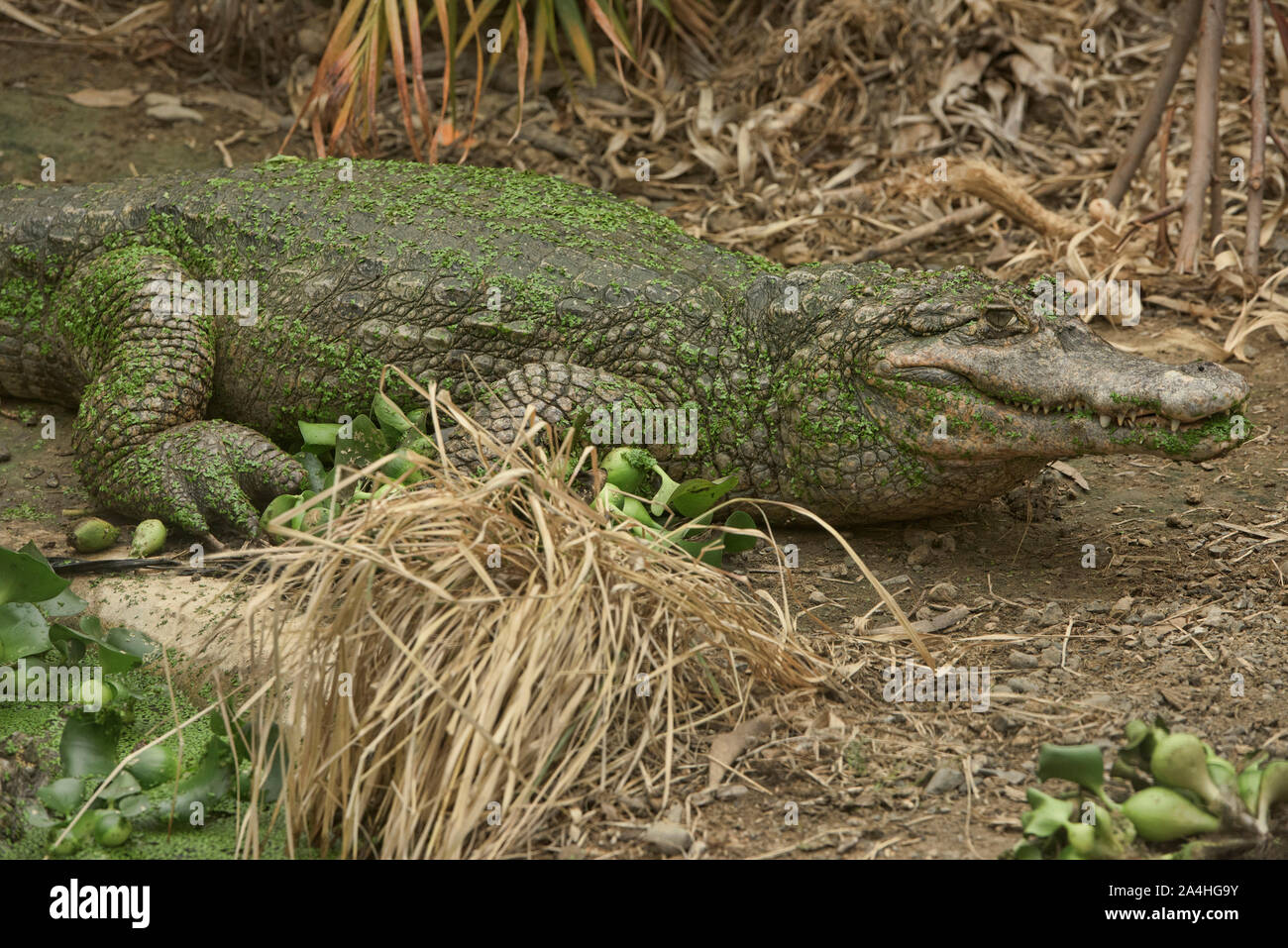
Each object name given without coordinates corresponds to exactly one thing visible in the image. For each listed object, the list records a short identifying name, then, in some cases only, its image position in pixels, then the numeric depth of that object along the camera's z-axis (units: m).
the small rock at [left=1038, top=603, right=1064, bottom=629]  3.45
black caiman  3.67
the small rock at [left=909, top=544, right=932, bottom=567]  3.92
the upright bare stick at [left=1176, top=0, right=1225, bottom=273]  5.17
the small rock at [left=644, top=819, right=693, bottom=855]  2.53
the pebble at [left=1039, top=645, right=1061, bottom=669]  3.19
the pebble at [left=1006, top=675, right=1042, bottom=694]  3.02
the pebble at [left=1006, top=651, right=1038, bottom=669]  3.19
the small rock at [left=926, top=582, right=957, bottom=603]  3.66
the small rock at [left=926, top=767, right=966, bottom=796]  2.68
